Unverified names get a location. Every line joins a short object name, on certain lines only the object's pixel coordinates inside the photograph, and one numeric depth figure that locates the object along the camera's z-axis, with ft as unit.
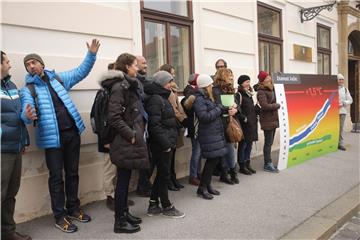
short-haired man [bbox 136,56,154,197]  16.25
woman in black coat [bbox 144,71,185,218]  13.03
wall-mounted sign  30.78
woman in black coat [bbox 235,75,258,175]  19.31
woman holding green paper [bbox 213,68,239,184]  16.35
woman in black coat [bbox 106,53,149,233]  11.47
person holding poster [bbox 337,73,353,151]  27.37
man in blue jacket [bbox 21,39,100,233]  12.05
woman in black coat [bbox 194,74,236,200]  14.90
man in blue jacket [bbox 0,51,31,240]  10.60
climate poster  20.68
